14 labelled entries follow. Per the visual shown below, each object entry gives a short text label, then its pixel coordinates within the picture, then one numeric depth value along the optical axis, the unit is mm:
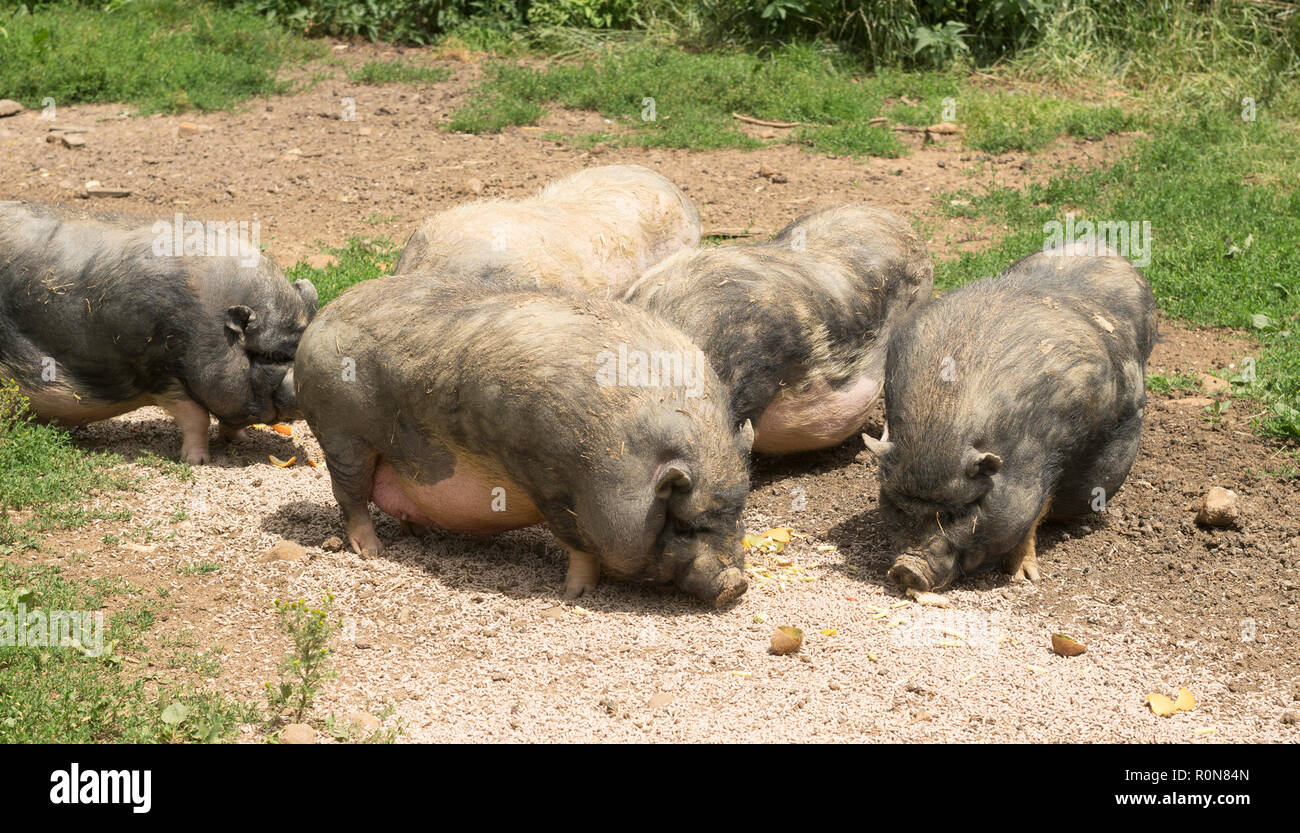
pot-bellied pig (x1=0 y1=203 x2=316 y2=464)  7230
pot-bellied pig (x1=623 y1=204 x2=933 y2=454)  6570
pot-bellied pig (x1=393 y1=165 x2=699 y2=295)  7008
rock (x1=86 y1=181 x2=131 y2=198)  10720
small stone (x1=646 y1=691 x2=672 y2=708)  4887
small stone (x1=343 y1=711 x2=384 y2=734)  4625
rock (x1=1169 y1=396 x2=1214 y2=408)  7689
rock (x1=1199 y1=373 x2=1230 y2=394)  7832
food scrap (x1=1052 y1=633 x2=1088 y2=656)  5377
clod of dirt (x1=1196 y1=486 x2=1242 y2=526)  6363
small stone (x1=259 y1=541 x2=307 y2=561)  6008
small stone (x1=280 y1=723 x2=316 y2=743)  4488
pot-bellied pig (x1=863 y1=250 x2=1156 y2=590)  5777
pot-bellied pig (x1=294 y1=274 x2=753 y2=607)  5379
